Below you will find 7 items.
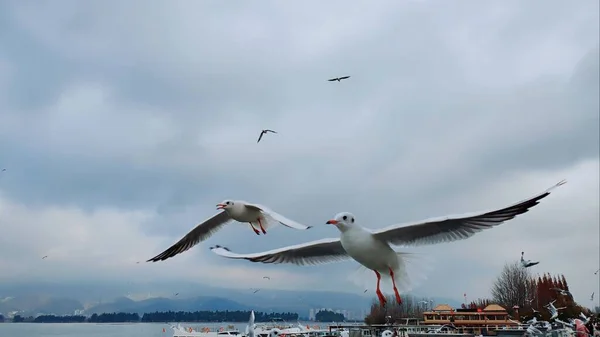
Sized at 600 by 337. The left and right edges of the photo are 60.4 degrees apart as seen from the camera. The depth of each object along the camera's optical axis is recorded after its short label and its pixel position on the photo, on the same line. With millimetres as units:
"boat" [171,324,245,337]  36550
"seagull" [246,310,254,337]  10023
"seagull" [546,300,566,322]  22803
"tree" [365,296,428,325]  52562
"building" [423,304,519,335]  29844
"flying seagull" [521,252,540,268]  24398
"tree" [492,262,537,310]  50531
